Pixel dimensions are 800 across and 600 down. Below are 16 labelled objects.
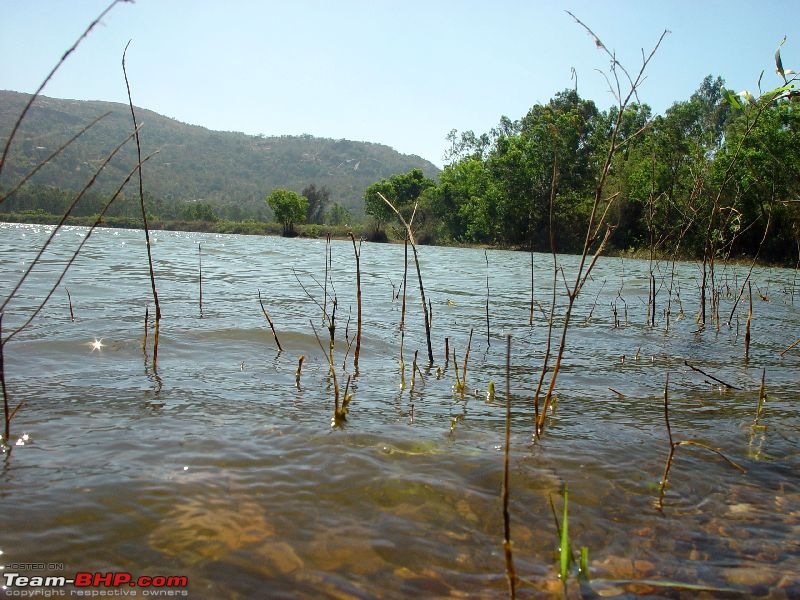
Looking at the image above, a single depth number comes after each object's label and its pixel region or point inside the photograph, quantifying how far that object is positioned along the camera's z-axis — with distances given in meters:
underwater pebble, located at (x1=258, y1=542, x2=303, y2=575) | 1.97
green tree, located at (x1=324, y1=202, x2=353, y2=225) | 109.44
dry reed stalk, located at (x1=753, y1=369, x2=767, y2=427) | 3.80
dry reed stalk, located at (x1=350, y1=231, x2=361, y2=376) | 5.02
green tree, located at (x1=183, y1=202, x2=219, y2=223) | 110.88
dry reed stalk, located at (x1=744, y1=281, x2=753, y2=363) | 5.81
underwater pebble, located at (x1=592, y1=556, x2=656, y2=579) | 2.01
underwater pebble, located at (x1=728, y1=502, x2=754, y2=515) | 2.49
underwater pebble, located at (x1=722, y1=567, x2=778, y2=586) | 1.97
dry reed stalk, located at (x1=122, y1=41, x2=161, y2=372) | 3.12
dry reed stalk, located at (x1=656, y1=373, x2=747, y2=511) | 2.51
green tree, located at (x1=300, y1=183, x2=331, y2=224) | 101.46
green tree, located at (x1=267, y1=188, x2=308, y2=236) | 89.00
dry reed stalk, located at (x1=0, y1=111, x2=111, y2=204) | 2.40
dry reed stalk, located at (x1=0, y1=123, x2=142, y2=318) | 2.67
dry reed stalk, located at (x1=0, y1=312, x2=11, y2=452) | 2.83
